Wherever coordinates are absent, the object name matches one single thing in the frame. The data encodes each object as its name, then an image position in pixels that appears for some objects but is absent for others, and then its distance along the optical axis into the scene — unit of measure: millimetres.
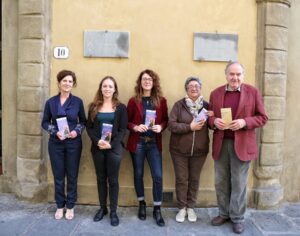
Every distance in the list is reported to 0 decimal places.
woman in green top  4480
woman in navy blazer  4555
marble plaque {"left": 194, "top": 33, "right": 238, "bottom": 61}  5035
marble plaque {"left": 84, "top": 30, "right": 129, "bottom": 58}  5043
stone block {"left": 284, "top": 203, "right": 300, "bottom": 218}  4996
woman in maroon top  4664
